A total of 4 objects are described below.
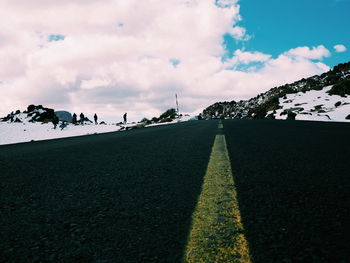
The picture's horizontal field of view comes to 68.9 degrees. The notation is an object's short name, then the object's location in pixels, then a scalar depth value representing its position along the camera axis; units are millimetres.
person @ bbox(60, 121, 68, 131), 26609
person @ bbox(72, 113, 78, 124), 34303
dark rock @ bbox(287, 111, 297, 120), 20766
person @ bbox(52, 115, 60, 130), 26592
